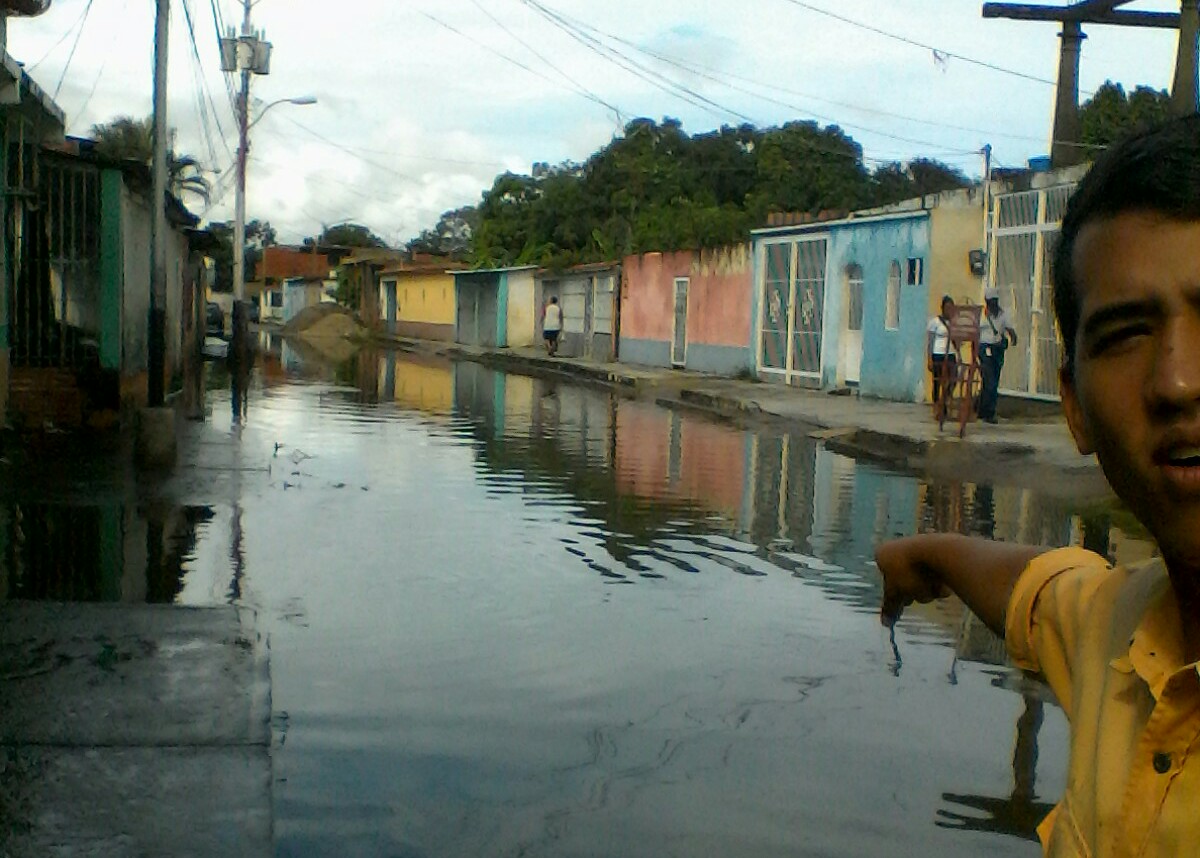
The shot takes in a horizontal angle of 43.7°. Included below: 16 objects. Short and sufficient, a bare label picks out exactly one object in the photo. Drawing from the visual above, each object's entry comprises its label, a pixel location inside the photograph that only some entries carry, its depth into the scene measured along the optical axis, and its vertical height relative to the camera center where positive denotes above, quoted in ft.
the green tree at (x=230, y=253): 233.29 +7.93
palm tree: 125.90 +13.86
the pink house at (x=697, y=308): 105.40 -0.06
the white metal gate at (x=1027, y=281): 66.59 +1.64
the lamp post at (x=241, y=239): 106.98 +4.78
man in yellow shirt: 4.08 -0.41
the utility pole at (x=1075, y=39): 53.26 +11.53
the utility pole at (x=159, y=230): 46.44 +1.98
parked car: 173.04 -2.89
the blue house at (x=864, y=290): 75.51 +1.27
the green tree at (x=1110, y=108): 135.85 +19.57
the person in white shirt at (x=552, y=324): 138.10 -1.88
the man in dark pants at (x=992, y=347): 61.46 -1.32
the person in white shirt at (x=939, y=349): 63.39 -1.58
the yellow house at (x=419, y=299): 200.85 +0.21
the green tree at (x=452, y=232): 361.10 +17.46
